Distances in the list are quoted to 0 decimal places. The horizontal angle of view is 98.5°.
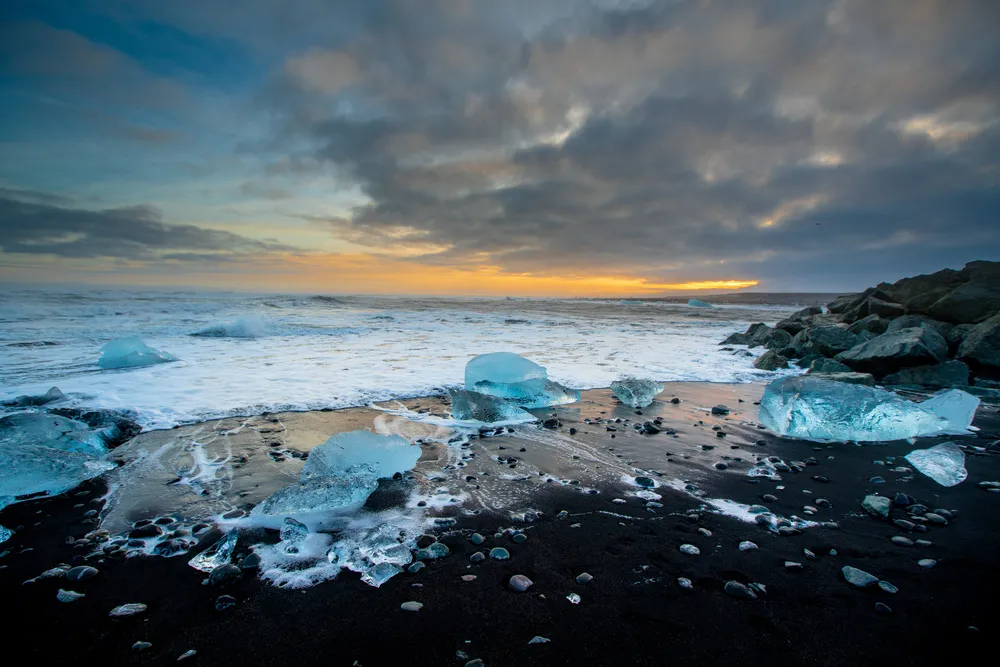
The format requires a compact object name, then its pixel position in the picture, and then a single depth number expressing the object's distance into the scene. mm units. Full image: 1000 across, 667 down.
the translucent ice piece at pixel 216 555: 2404
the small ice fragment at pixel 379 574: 2311
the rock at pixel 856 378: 7035
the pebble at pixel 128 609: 2046
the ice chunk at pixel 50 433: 3674
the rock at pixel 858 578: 2266
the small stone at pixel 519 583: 2252
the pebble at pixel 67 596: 2133
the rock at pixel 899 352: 7668
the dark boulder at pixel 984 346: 7586
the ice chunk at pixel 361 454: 3459
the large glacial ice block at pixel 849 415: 4648
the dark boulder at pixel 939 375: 7426
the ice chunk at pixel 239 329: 13586
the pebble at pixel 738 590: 2182
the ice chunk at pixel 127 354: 8031
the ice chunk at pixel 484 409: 5352
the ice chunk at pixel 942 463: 3635
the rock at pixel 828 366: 8156
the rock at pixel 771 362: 9192
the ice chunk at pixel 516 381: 6152
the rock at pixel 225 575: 2266
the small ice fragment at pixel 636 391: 6164
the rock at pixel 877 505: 3033
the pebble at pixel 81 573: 2287
